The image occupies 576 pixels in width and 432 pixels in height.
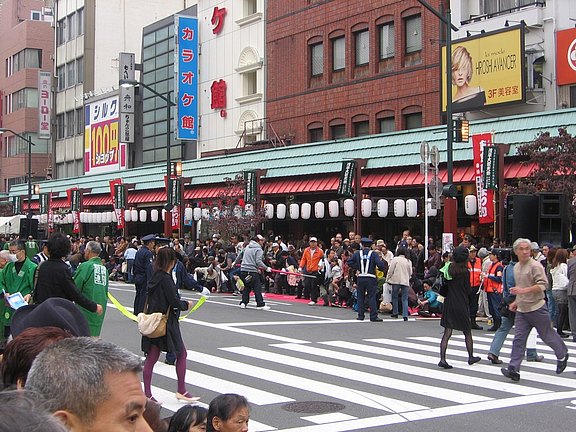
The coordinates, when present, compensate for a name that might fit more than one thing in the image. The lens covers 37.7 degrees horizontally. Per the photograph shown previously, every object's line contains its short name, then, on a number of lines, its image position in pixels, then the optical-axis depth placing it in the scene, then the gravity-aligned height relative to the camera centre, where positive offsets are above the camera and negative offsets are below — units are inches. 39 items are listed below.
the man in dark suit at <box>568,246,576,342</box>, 572.4 -40.8
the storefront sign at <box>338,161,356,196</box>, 1180.5 +75.2
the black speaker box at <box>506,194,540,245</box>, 616.7 +11.3
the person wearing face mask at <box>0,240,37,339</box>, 427.5 -24.4
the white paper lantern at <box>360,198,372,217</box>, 1146.0 +34.7
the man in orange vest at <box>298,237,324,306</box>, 921.5 -36.5
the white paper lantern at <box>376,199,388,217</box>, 1113.4 +32.4
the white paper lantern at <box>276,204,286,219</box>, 1306.6 +32.0
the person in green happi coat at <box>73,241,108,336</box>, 389.1 -24.2
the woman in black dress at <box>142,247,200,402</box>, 383.9 -36.5
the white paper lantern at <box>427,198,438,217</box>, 897.5 +23.6
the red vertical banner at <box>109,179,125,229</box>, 1770.4 +52.5
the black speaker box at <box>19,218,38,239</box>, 1267.2 +7.2
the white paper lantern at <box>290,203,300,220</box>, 1283.2 +31.4
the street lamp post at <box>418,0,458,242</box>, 865.5 +110.0
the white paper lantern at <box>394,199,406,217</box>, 1090.7 +31.8
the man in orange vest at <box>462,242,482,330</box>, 712.4 -39.7
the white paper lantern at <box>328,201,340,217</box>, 1191.6 +33.5
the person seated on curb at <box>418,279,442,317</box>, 801.6 -69.7
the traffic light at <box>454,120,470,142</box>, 928.9 +110.9
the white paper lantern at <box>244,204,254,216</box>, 1311.0 +34.0
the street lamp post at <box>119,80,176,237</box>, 1370.6 +47.5
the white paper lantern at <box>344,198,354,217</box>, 1173.0 +34.2
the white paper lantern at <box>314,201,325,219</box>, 1226.6 +32.9
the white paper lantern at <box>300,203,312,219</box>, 1261.1 +32.3
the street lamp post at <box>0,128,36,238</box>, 1270.9 +4.2
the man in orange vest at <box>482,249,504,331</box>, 690.8 -47.5
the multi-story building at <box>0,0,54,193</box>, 2723.9 +492.1
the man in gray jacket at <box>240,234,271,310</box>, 827.4 -38.6
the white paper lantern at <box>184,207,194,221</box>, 1510.8 +33.4
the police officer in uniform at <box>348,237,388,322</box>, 738.8 -36.4
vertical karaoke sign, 1753.2 +326.1
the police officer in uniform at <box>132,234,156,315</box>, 609.6 -26.2
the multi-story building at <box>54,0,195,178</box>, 2447.1 +534.4
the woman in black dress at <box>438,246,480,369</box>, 483.2 -40.5
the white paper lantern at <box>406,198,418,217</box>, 1071.6 +31.2
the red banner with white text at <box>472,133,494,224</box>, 981.6 +47.2
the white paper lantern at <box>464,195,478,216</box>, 995.3 +32.4
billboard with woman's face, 1067.9 +212.7
